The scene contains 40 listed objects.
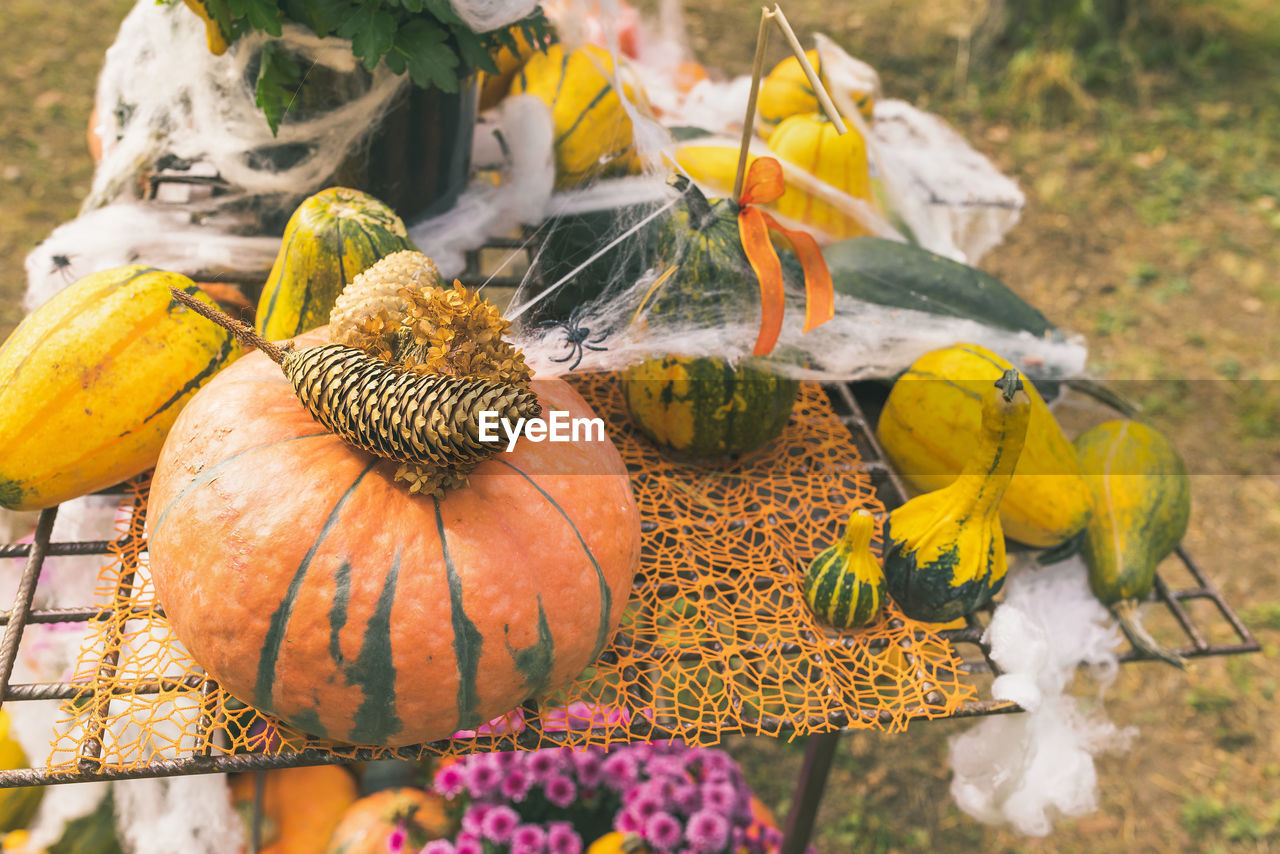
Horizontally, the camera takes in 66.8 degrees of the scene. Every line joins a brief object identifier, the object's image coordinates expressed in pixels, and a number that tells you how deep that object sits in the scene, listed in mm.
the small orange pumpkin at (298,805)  1688
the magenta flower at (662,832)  1564
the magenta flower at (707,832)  1589
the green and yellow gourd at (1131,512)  1354
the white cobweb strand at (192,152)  1443
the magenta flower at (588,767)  1644
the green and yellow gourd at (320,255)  1271
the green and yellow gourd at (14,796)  1516
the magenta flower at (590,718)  1071
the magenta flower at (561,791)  1597
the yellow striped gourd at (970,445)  1354
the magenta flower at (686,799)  1635
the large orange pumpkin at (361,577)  928
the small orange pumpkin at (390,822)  1572
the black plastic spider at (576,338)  1274
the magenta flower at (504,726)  1066
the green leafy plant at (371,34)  1271
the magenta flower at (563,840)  1551
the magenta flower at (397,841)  1534
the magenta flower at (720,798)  1634
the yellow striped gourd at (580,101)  1563
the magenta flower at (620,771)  1646
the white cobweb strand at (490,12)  1312
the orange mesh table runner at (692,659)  1054
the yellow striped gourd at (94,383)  1161
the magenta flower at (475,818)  1540
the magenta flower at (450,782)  1591
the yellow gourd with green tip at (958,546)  1185
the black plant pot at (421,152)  1483
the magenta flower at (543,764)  1622
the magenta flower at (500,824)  1534
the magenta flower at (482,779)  1582
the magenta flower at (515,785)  1581
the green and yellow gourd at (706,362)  1314
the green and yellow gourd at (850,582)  1168
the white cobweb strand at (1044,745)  1300
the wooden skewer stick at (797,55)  1038
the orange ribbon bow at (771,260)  1264
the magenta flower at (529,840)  1528
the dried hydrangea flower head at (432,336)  920
